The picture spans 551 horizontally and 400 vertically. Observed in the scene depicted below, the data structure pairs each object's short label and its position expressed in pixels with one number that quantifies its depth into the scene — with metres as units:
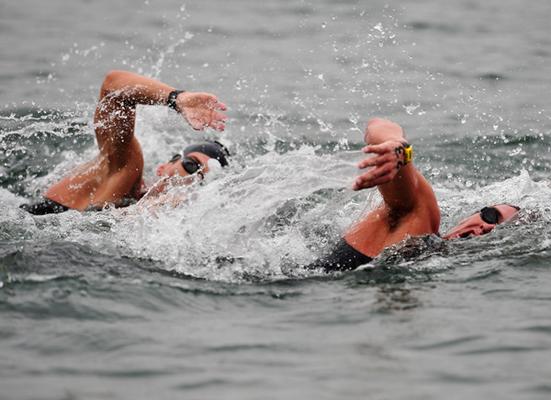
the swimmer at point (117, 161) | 15.12
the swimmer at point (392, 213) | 10.86
